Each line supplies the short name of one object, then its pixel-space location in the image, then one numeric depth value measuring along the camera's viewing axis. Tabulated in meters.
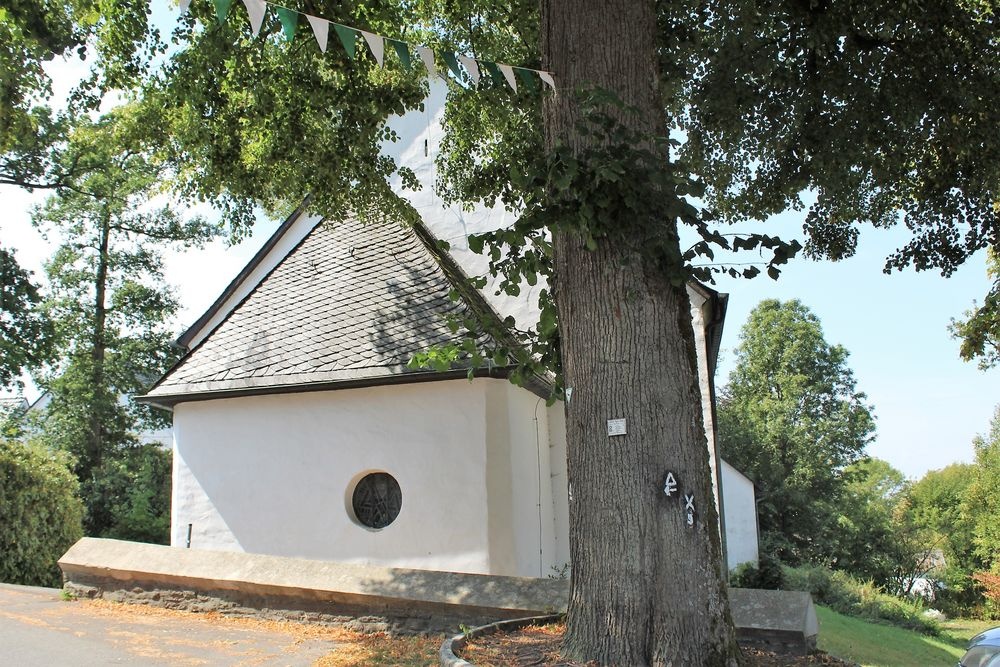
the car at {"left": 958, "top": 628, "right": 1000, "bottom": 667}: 5.44
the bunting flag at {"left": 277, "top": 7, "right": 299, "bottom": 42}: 4.96
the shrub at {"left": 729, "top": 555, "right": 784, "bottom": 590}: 18.62
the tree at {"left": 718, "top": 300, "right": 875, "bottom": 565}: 41.97
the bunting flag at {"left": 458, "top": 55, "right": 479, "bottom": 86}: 5.67
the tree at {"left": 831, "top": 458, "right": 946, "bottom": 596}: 41.28
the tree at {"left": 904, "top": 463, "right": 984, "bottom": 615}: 38.56
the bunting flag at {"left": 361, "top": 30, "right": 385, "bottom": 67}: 5.27
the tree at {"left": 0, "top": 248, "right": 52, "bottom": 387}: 22.27
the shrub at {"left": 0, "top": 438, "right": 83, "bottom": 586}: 15.09
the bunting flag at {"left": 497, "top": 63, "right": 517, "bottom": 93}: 5.76
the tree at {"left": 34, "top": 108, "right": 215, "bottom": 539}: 26.27
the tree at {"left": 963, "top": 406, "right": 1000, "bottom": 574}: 36.16
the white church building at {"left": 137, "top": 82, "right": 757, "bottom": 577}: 10.58
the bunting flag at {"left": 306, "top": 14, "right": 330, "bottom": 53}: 5.10
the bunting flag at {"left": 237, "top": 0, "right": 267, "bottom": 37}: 4.79
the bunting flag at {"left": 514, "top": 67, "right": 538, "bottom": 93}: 5.64
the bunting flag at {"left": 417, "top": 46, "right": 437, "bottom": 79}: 5.36
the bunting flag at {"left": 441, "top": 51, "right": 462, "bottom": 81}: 5.52
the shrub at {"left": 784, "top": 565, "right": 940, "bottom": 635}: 25.00
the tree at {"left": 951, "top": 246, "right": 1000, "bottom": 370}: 12.07
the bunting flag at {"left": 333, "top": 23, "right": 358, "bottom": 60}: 5.06
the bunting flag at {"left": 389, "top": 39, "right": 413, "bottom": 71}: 5.38
